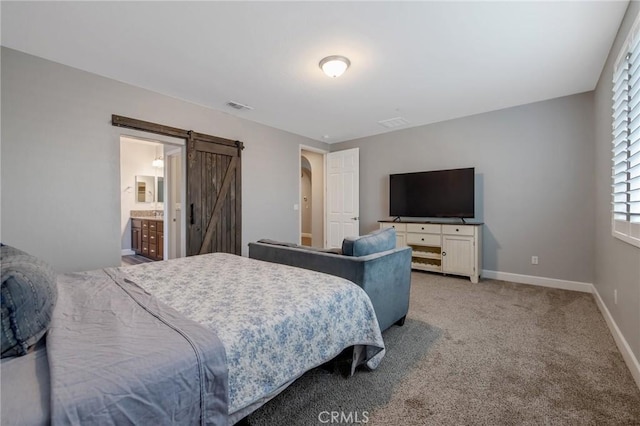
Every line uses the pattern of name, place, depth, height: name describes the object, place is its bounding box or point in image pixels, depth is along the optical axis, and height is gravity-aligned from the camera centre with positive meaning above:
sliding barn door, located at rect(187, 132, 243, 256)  3.88 +0.23
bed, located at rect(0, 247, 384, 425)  0.76 -0.47
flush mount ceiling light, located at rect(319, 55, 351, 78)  2.68 +1.43
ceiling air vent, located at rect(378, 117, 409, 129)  4.59 +1.52
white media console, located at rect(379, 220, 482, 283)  4.00 -0.53
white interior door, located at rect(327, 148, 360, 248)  5.61 +0.33
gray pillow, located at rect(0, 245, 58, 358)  0.84 -0.31
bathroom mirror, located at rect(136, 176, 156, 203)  6.36 +0.50
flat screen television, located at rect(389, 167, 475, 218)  4.24 +0.29
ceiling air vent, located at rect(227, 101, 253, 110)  3.87 +1.50
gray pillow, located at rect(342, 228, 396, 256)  2.18 -0.27
